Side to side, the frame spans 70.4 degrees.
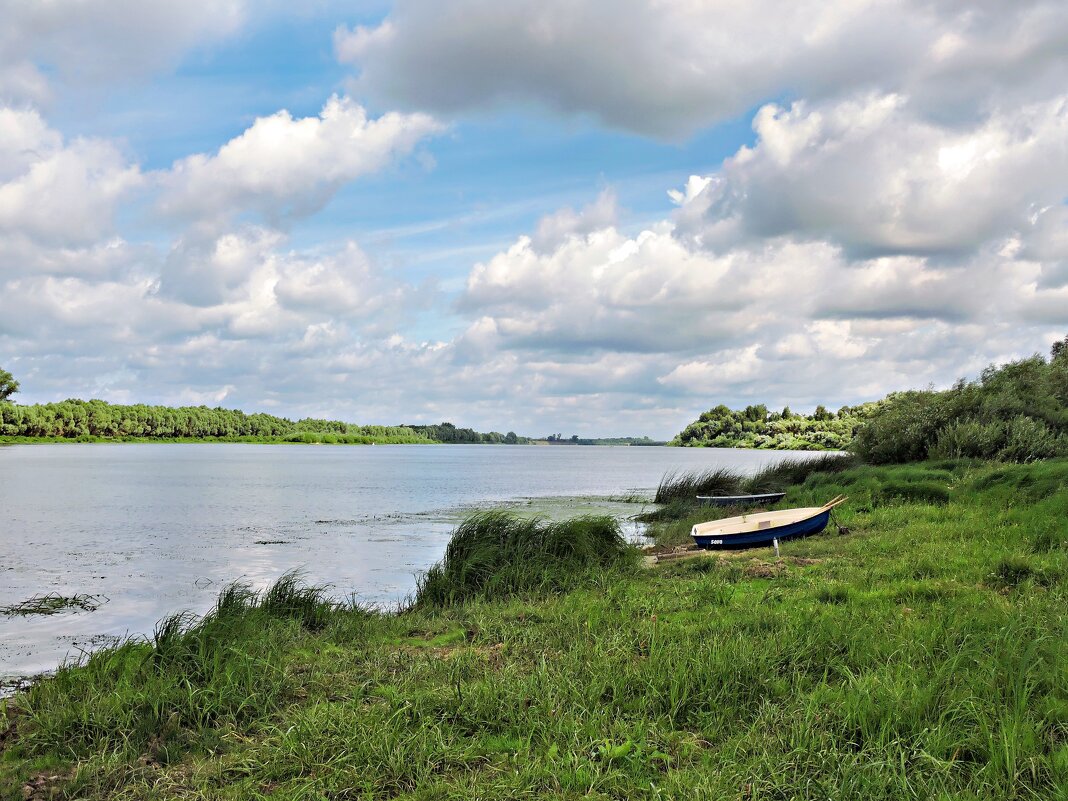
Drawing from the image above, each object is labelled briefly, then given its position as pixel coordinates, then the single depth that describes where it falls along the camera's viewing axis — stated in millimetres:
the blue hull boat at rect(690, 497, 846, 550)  16906
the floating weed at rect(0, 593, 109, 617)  14562
